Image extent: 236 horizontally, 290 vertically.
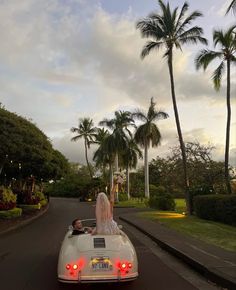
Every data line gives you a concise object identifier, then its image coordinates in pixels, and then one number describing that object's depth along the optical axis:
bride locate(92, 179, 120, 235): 4.46
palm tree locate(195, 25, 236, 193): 15.18
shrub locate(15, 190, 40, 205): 20.36
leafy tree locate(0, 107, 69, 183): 12.88
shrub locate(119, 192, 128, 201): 33.40
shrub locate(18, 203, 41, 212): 18.37
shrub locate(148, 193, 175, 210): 20.00
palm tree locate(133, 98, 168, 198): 28.68
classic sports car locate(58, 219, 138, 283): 3.86
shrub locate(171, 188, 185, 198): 36.38
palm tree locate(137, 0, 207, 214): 15.63
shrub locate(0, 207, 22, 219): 12.99
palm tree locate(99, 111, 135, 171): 30.22
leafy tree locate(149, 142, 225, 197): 19.59
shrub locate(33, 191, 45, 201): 23.80
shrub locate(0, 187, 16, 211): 13.63
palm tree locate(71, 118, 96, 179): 44.11
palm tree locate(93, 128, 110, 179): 32.00
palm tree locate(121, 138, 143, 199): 32.16
